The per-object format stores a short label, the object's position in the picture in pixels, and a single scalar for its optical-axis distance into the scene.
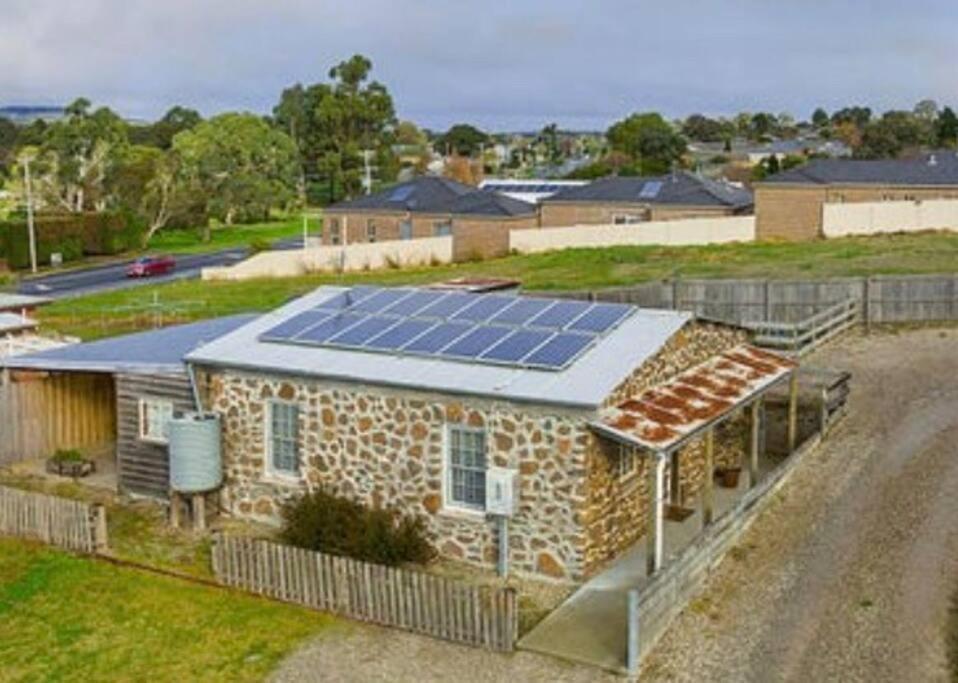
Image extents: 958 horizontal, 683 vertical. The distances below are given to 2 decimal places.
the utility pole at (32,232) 74.44
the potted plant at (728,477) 23.52
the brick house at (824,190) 61.84
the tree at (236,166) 99.06
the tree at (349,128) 109.56
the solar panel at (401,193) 70.69
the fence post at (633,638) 15.79
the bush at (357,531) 19.47
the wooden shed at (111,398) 23.42
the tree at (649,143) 129.00
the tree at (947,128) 135.60
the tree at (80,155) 96.00
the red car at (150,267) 71.56
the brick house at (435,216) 65.50
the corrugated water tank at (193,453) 21.61
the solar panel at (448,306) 22.83
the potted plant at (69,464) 25.39
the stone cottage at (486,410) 18.70
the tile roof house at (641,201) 65.75
